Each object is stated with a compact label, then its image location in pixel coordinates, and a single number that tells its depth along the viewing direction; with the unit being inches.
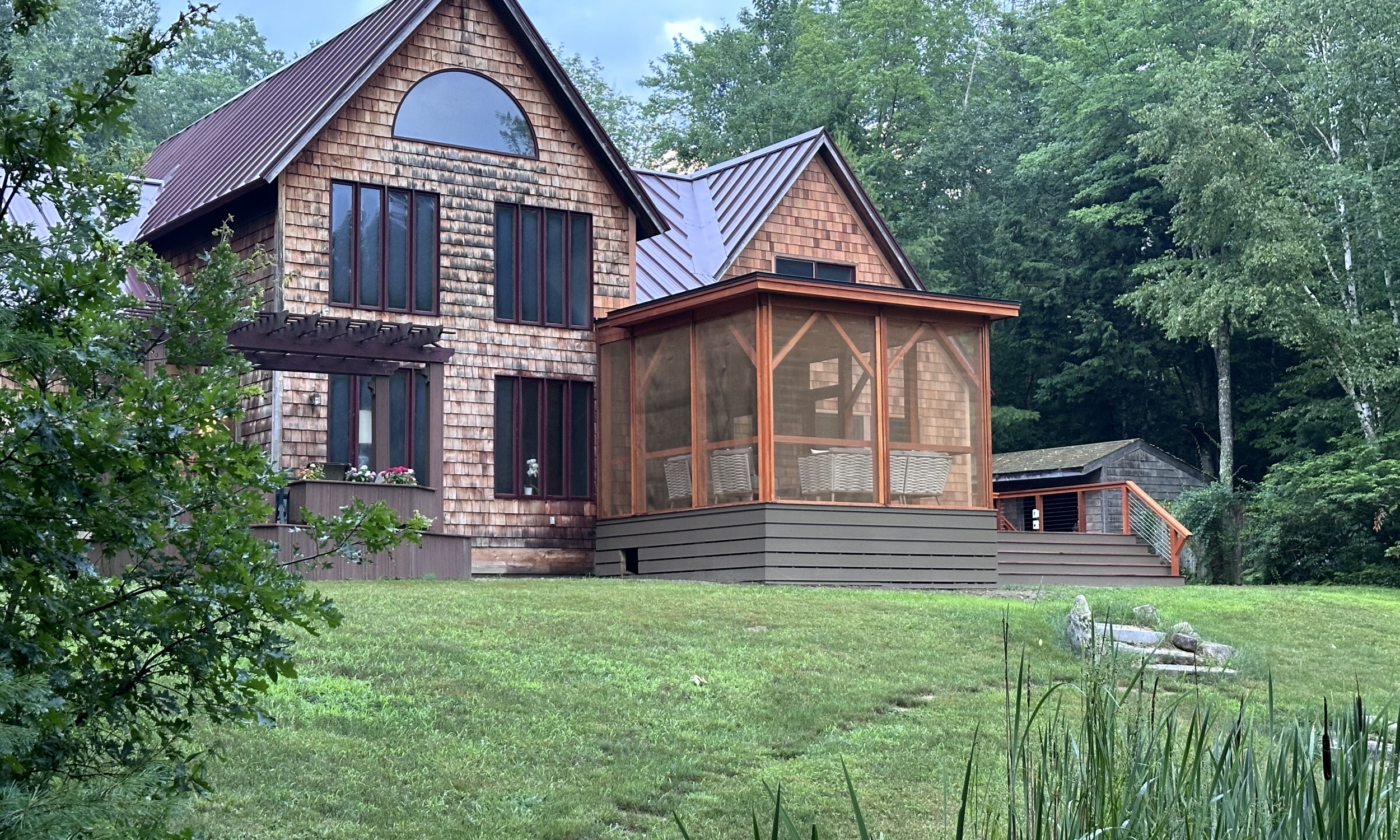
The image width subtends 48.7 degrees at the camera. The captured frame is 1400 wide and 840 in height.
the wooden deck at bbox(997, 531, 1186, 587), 785.6
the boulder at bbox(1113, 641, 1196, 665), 443.8
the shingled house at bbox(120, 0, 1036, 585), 687.1
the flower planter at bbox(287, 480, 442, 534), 645.9
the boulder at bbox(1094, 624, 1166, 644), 472.7
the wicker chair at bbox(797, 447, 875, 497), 685.9
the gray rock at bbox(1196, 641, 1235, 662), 452.8
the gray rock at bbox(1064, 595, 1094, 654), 461.4
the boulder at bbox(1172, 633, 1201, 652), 472.7
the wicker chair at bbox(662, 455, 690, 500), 725.9
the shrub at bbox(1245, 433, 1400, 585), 925.8
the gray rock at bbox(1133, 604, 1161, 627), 522.9
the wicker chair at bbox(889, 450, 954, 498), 705.0
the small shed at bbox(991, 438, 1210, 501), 1139.9
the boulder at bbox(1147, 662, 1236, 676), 427.2
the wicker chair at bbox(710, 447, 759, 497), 684.1
